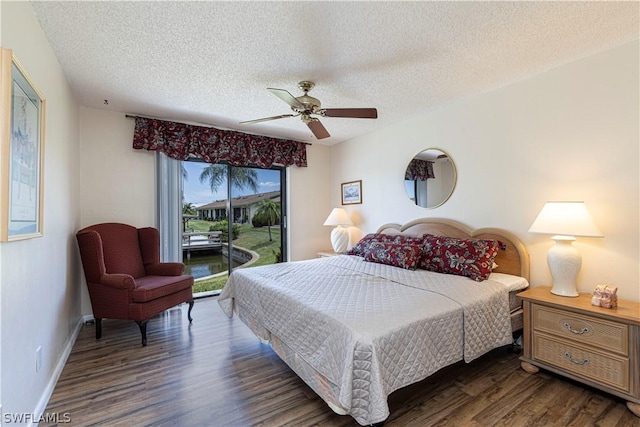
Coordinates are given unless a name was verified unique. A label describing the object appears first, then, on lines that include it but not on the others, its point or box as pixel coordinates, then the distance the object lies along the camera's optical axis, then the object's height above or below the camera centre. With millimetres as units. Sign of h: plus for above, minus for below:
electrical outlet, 1687 -853
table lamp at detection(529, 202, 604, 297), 2037 -149
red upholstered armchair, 2643 -622
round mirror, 3287 +441
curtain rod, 3427 +1231
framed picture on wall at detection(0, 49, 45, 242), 1234 +336
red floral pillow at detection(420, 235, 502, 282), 2461 -404
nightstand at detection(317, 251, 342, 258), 4367 -619
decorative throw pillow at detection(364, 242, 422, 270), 2898 -436
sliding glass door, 4168 -16
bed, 1463 -659
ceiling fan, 2359 +899
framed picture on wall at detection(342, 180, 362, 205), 4540 +364
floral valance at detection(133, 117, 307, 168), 3498 +996
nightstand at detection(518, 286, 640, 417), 1741 -883
